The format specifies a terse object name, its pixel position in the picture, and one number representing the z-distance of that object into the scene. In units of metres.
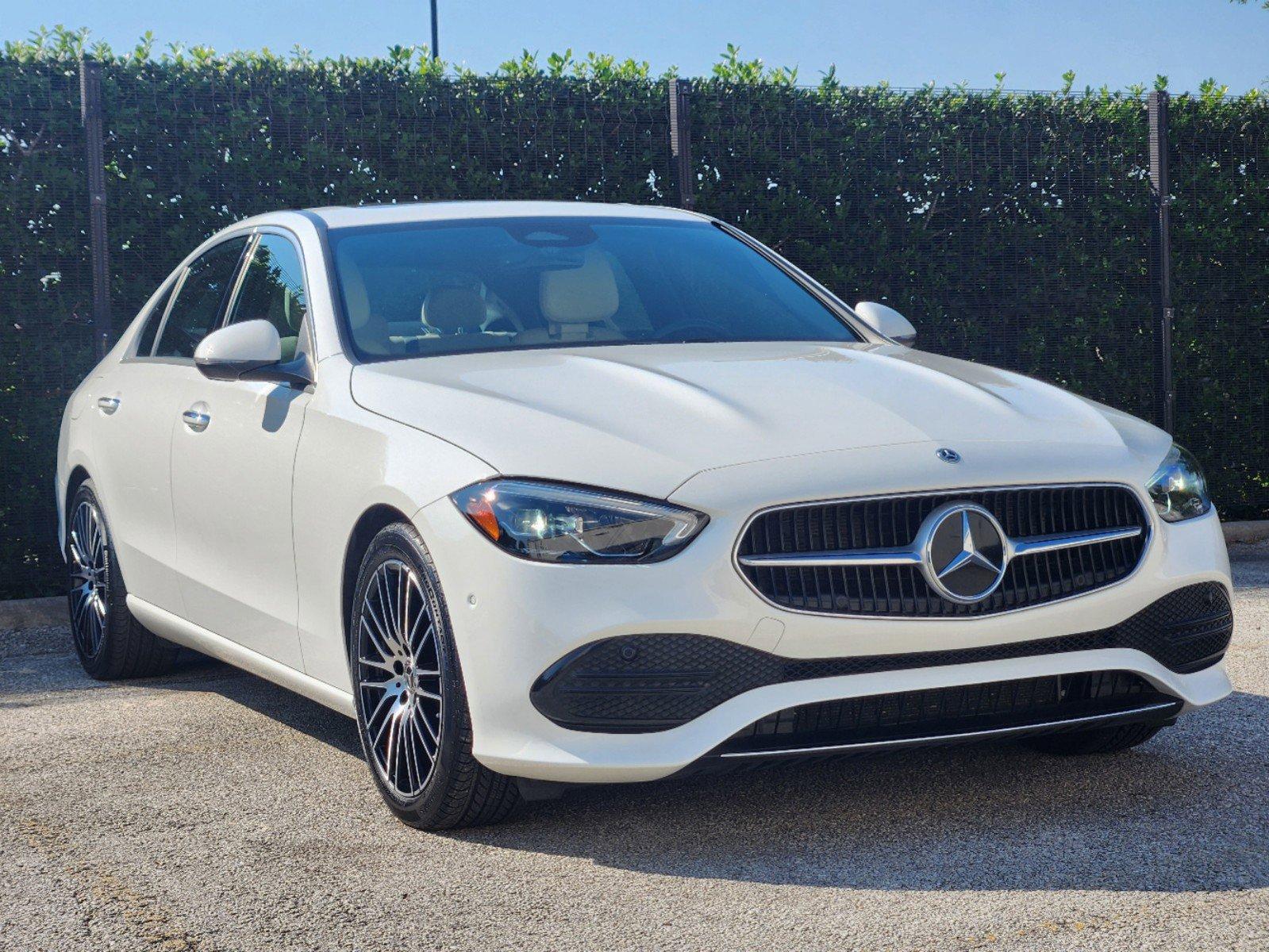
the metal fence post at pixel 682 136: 9.20
